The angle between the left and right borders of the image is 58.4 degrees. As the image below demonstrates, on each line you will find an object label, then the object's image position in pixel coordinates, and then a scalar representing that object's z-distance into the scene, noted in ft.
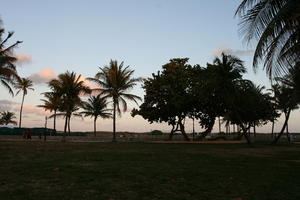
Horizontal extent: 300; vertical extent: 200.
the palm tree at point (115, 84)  117.19
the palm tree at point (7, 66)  73.46
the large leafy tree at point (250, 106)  96.10
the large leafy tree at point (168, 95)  122.11
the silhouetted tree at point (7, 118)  268.04
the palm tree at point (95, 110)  216.54
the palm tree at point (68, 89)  117.70
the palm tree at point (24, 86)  187.95
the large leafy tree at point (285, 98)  90.42
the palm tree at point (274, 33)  27.81
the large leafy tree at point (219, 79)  90.87
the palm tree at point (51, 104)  171.08
